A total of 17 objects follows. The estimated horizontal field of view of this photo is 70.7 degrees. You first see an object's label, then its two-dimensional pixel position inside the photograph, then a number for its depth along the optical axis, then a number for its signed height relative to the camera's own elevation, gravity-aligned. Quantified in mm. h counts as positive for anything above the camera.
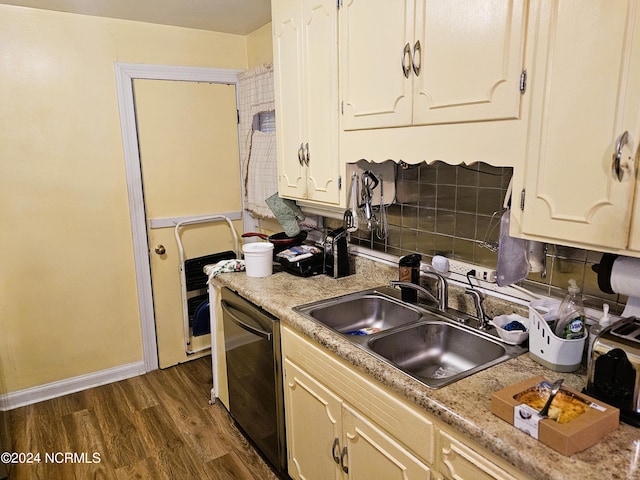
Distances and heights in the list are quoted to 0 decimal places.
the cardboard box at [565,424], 979 -600
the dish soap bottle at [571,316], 1289 -463
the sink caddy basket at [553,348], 1286 -559
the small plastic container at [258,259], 2287 -519
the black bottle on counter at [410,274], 1910 -502
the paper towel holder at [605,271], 1232 -323
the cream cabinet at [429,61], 1238 +291
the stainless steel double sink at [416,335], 1562 -666
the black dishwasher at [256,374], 1969 -1022
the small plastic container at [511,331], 1470 -576
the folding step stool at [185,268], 3080 -758
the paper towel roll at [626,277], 1161 -320
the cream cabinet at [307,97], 1902 +264
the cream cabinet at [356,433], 1181 -851
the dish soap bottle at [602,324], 1262 -474
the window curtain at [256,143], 2838 +82
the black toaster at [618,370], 1063 -517
